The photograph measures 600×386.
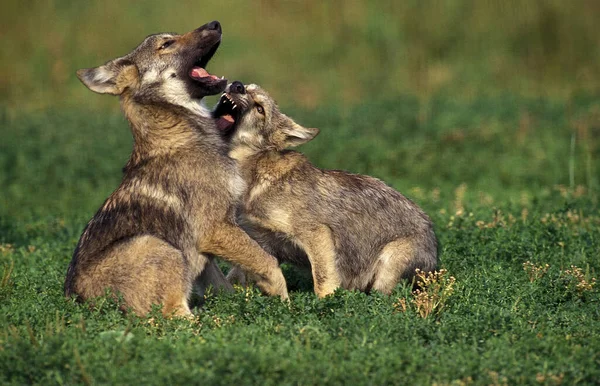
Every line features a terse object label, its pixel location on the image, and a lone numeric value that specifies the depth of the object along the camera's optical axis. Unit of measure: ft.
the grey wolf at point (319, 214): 48.88
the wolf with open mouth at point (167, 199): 43.27
